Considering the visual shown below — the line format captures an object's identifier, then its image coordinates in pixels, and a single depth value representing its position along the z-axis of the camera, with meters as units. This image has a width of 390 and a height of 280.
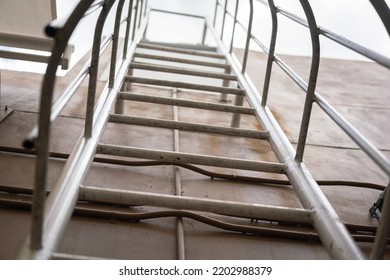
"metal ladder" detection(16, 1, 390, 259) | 1.20
